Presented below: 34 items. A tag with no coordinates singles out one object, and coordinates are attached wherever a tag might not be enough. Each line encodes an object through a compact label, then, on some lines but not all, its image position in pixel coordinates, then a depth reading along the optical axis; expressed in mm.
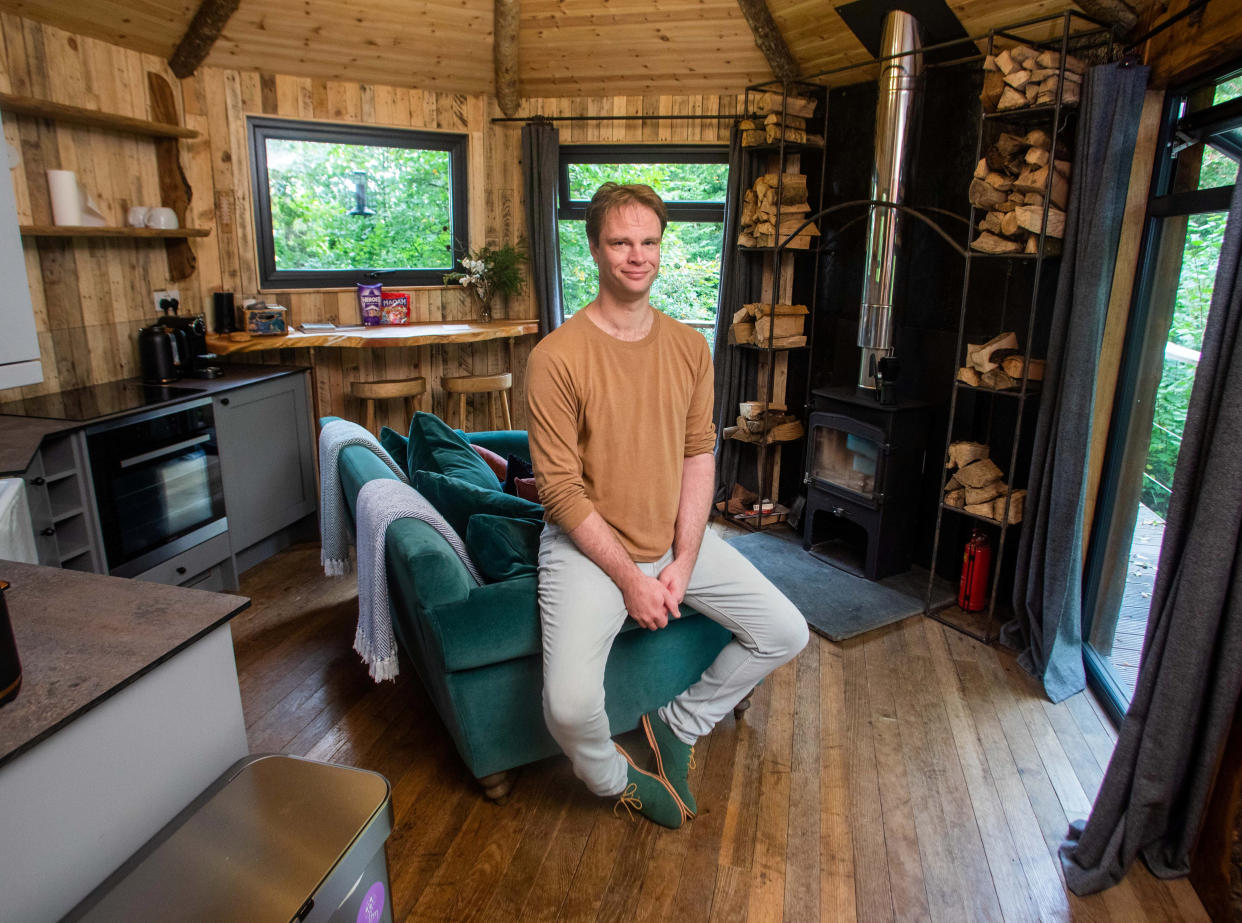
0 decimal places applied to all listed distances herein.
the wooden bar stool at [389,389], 4059
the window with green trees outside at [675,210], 4590
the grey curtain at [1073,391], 2475
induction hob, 2783
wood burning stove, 3369
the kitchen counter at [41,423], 2285
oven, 2773
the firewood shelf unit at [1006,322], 2738
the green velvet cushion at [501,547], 2066
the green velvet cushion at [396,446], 2943
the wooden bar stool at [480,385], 4324
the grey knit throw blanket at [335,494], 2648
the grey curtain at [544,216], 4508
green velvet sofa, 1918
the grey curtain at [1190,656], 1636
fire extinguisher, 3177
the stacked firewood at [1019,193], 2719
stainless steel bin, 940
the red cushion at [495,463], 2875
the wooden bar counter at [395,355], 3924
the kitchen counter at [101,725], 901
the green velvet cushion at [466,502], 2201
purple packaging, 4430
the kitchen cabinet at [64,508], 2516
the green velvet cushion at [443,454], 2475
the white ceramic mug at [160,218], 3578
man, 1928
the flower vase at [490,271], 4648
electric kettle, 3354
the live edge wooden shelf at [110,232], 2997
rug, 3133
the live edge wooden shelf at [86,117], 2922
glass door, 2250
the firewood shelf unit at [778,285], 3971
